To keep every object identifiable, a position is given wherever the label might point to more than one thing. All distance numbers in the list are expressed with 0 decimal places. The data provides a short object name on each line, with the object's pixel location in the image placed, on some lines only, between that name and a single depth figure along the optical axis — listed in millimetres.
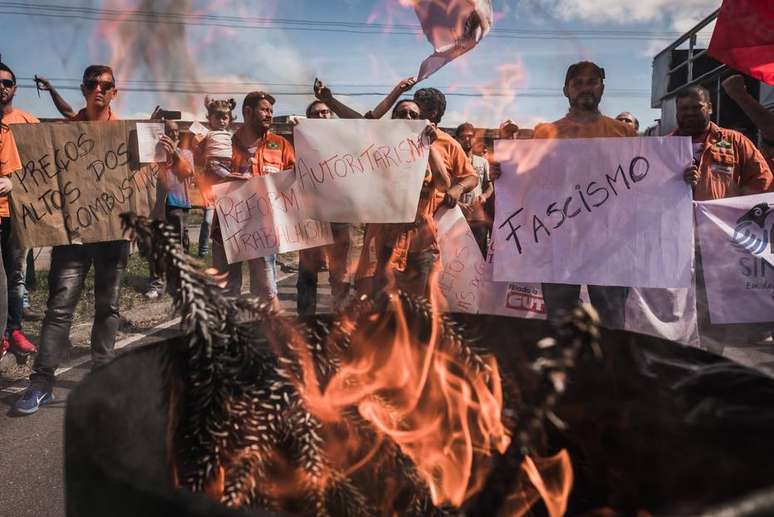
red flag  3605
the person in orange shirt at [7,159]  3334
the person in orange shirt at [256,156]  4117
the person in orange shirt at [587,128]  3521
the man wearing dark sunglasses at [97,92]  3529
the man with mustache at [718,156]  3881
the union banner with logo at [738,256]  3854
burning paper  2152
